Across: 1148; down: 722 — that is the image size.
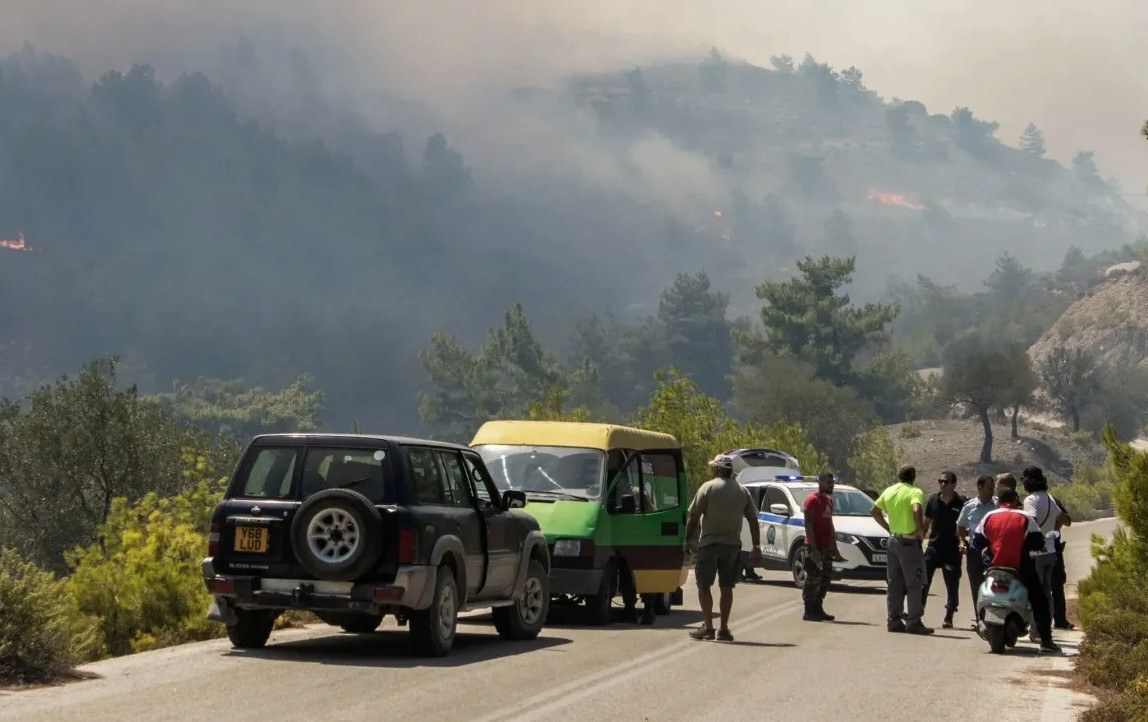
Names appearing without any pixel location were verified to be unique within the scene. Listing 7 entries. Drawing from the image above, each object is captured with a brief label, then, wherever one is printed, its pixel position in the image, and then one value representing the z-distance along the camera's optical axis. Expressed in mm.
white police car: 26656
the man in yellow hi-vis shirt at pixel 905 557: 18172
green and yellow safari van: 17703
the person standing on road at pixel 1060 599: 18609
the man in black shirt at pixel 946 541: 19000
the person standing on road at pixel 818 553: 19594
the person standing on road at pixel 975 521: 17578
